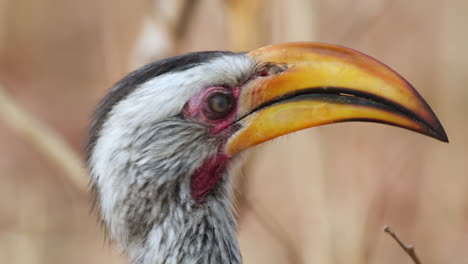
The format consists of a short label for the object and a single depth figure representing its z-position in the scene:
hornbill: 5.46
